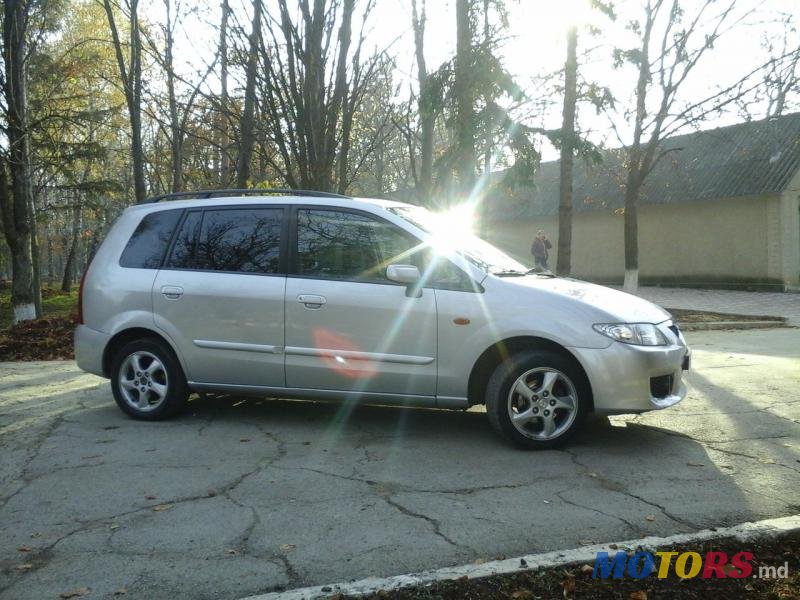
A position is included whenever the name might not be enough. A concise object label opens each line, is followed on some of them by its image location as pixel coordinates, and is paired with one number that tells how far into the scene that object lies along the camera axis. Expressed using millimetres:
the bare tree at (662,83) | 18766
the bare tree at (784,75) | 17875
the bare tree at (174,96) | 15839
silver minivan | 4879
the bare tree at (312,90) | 9039
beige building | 23328
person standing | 24125
